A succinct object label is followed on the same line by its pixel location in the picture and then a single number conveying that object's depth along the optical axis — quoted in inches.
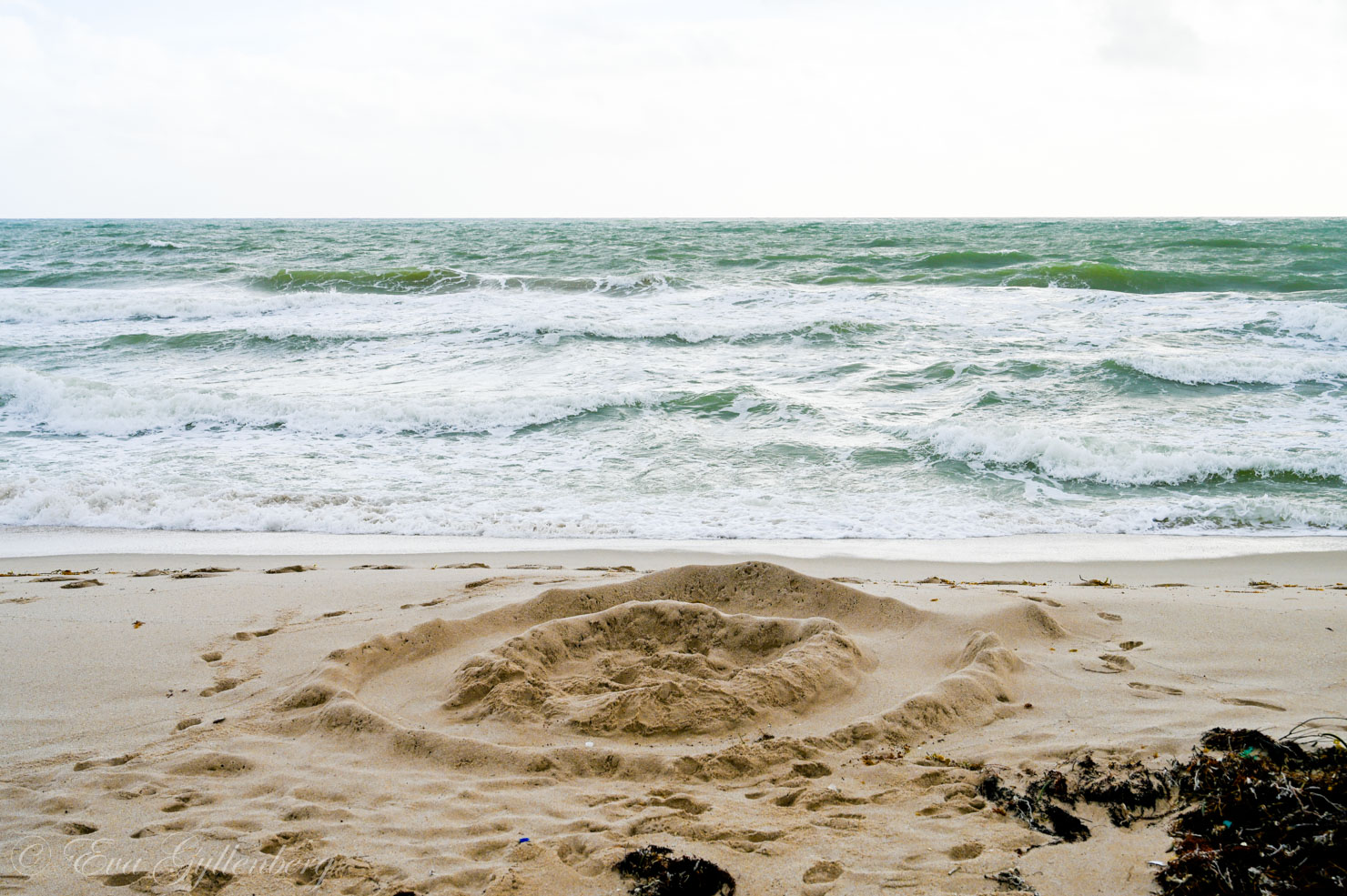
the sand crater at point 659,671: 124.5
